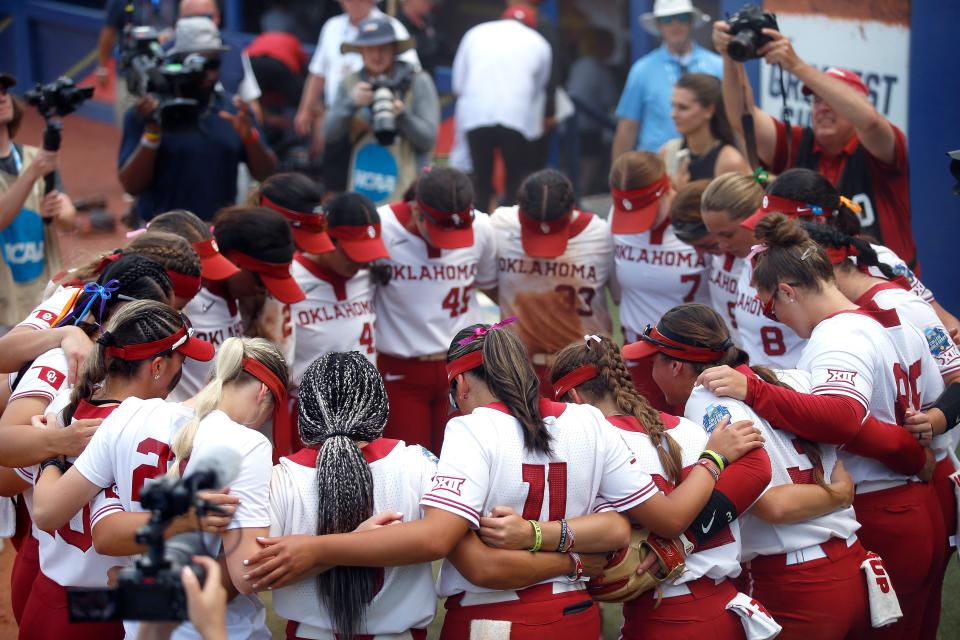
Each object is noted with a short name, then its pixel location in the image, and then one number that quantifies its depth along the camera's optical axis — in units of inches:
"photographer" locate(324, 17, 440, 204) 302.8
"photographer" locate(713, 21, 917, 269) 202.4
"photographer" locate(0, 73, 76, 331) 230.5
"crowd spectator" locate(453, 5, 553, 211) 382.9
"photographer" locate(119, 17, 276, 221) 254.7
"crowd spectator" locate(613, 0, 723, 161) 332.2
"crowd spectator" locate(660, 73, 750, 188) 242.8
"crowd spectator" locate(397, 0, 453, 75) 423.2
